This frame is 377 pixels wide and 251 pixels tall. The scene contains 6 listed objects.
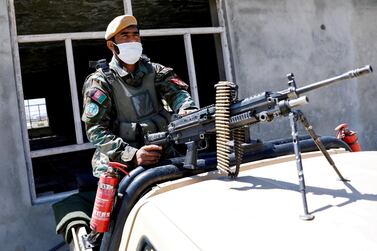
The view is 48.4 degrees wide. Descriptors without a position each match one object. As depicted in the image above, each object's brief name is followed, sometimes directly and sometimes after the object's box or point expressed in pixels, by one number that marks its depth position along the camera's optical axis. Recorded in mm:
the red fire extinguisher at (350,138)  2875
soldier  2498
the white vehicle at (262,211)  1109
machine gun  1450
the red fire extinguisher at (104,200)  1905
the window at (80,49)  4430
